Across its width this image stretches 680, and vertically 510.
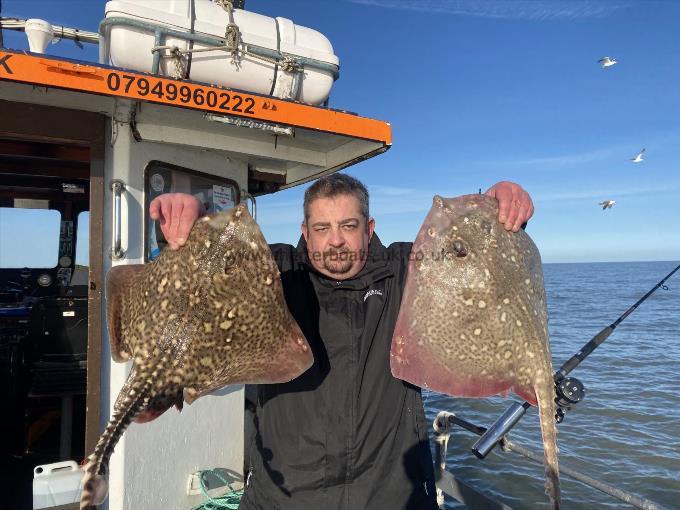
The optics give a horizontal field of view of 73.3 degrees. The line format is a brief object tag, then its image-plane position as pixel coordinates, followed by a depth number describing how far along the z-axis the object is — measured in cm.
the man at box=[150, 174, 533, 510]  235
